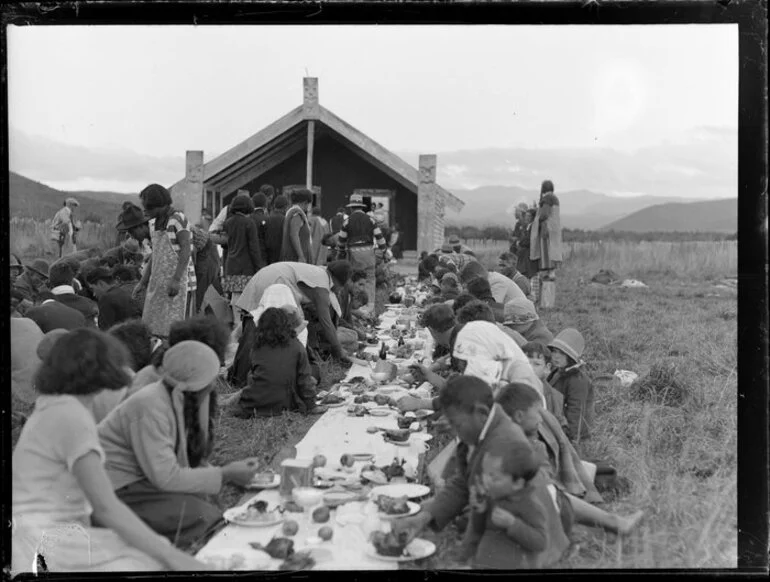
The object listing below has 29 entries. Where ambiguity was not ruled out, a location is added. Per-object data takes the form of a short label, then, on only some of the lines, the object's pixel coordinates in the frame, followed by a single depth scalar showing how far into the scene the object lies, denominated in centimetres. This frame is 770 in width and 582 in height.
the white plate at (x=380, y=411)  595
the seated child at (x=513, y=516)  332
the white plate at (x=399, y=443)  516
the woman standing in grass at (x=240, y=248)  833
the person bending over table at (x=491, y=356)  450
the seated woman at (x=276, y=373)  596
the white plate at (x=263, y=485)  440
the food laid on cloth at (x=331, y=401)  627
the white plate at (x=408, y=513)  394
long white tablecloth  360
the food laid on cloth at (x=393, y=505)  400
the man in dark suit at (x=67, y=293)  609
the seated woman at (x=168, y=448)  357
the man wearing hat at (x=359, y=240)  1026
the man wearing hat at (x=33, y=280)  707
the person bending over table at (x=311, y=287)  687
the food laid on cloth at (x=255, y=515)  388
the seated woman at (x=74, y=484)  322
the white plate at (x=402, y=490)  425
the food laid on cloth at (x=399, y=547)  360
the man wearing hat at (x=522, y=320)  648
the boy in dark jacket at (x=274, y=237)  888
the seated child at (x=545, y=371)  492
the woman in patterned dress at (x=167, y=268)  621
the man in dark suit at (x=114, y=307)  589
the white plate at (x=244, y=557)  352
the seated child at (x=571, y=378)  496
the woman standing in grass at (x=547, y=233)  1104
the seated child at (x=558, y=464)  378
